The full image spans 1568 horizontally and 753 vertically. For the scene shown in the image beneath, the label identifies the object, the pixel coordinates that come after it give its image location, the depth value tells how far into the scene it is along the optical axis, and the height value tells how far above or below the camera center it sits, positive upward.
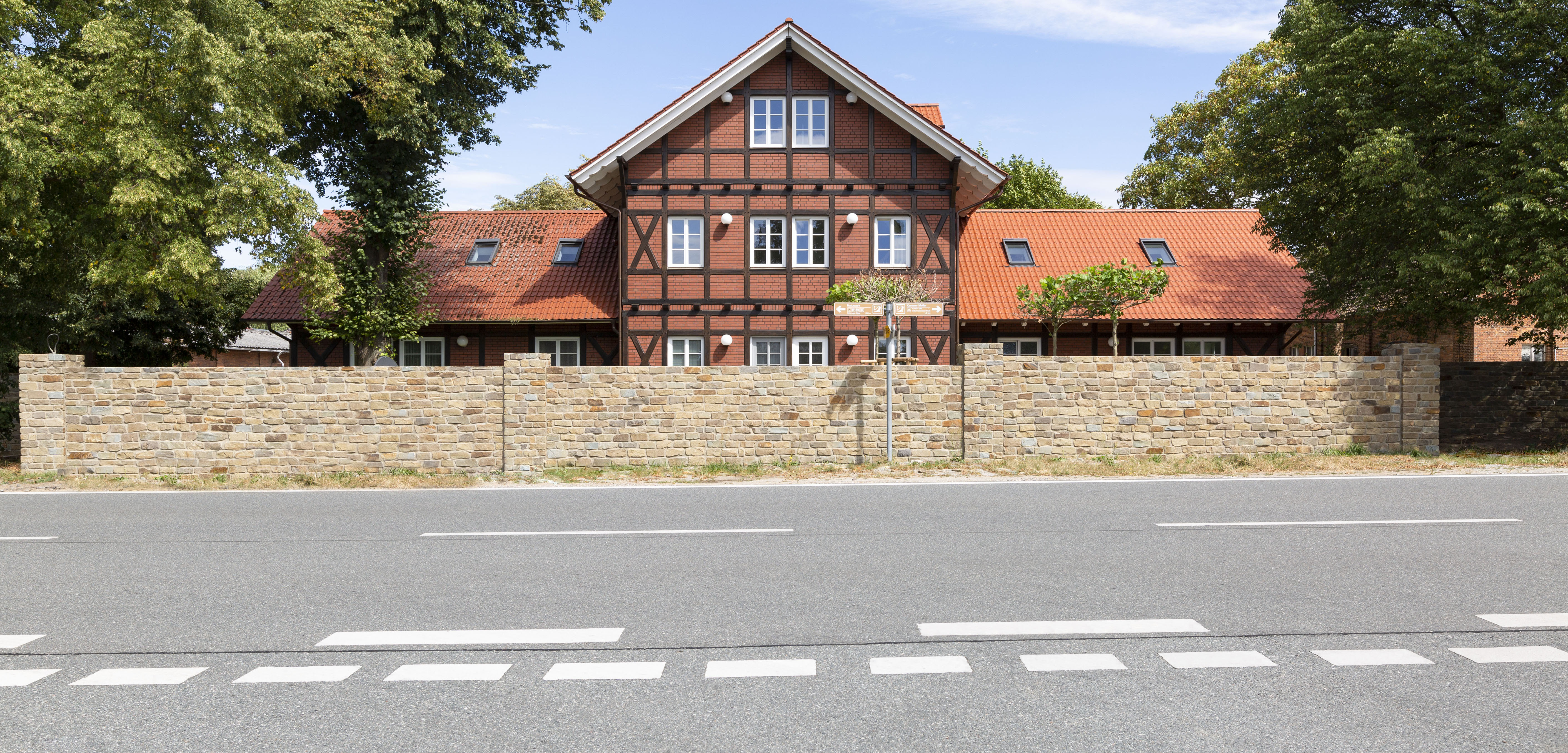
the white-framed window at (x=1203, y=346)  26.39 +0.36
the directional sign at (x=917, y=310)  15.08 +0.78
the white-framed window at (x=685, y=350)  23.91 +0.23
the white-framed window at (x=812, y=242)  23.70 +2.91
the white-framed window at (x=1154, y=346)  26.48 +0.37
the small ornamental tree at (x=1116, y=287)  21.83 +1.67
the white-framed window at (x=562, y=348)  26.11 +0.29
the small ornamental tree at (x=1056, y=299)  22.22 +1.44
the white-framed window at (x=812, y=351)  23.88 +0.20
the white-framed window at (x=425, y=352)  25.83 +0.19
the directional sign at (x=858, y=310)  14.93 +0.78
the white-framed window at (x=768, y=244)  23.75 +2.88
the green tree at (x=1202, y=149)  34.56 +8.18
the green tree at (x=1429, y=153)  15.81 +3.80
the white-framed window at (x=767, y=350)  23.88 +0.22
